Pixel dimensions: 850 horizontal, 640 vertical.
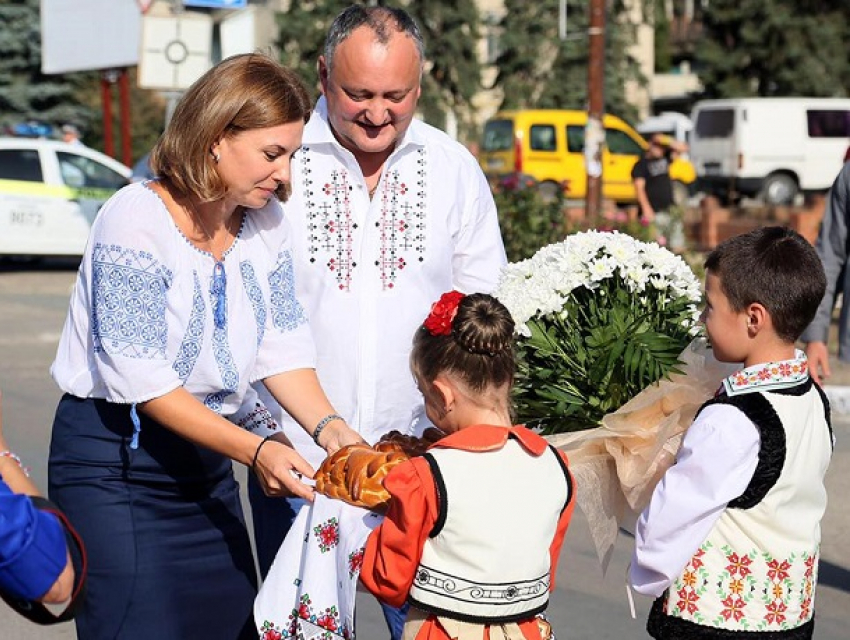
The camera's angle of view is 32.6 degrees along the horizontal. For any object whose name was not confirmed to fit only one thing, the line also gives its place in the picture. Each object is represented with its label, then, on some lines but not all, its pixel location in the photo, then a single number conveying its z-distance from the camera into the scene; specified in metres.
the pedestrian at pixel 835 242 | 5.54
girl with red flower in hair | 2.97
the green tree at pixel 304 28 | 41.25
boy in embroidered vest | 3.23
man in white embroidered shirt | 3.86
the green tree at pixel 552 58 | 42.56
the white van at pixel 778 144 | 32.47
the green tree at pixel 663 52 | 65.55
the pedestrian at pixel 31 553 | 2.12
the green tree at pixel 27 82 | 36.56
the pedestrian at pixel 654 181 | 18.80
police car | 19.09
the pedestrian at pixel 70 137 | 23.70
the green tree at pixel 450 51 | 41.75
